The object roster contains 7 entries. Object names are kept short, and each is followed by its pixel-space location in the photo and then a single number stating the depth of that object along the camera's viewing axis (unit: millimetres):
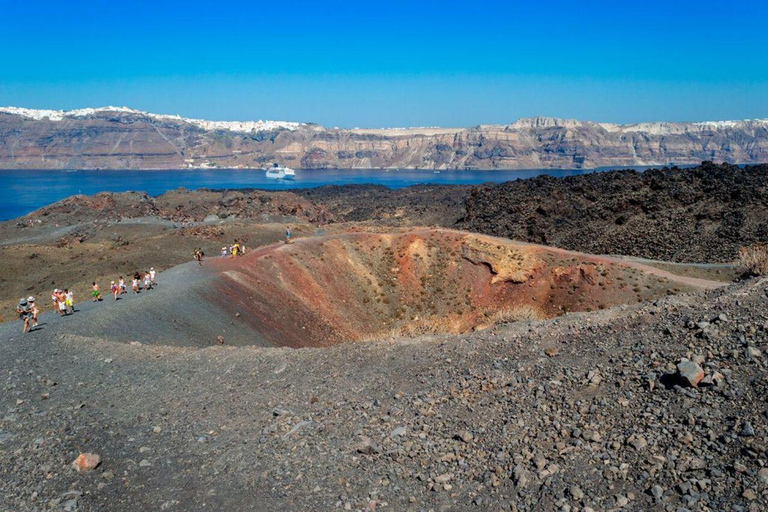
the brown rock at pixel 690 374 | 9719
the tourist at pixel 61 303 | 21688
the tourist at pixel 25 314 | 19027
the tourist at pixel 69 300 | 21719
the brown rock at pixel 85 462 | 10156
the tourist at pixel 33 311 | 19328
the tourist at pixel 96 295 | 25158
